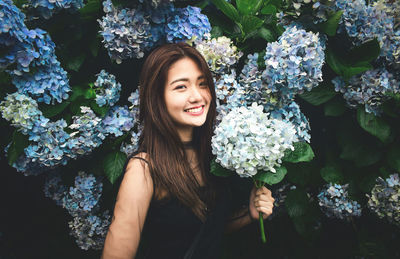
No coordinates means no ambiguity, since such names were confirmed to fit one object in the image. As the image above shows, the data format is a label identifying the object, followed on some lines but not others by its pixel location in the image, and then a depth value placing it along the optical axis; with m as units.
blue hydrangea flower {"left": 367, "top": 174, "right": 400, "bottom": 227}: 1.66
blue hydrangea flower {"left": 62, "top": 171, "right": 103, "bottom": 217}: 1.82
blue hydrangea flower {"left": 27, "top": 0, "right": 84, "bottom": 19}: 1.54
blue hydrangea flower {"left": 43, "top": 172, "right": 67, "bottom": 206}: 1.94
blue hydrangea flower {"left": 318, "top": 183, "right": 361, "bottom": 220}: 1.78
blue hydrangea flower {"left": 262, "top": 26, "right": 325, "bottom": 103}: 1.38
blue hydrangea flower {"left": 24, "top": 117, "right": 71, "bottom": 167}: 1.55
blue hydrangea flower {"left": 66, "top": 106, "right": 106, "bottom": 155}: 1.61
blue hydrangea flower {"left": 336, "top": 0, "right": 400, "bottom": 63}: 1.58
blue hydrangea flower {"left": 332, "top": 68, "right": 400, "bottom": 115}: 1.60
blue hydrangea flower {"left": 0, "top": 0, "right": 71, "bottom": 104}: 1.36
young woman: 1.32
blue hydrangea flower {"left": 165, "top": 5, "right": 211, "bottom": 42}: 1.63
